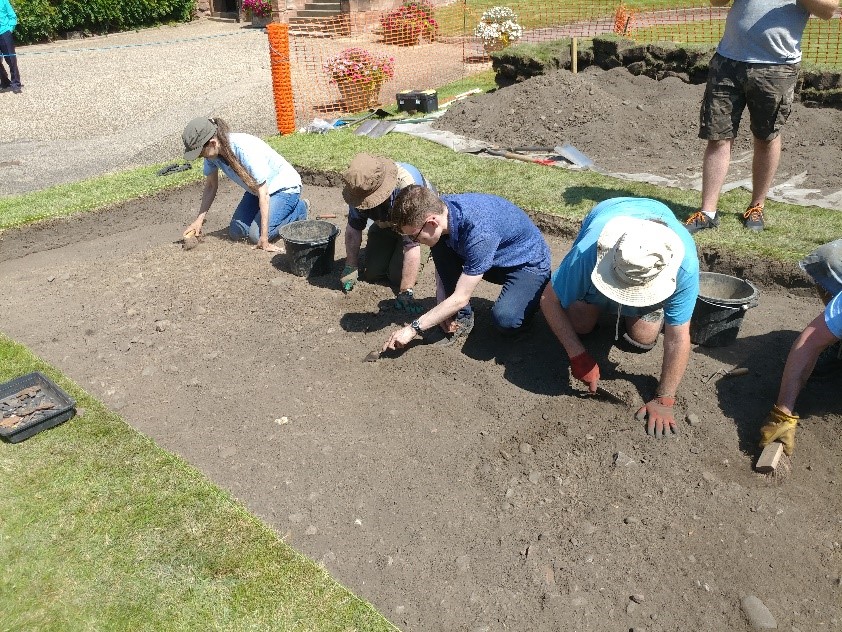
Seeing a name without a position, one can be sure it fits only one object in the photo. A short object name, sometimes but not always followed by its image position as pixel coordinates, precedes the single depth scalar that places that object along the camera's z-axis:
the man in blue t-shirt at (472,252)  4.11
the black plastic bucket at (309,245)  5.78
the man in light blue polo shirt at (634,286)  3.34
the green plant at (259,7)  21.23
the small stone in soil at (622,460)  3.82
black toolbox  10.34
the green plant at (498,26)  15.45
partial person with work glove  3.56
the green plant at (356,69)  11.38
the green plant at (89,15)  19.61
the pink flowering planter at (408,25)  17.08
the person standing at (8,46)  13.85
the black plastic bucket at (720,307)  4.50
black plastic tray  4.07
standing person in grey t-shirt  5.57
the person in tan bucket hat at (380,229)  4.63
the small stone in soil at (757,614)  2.97
